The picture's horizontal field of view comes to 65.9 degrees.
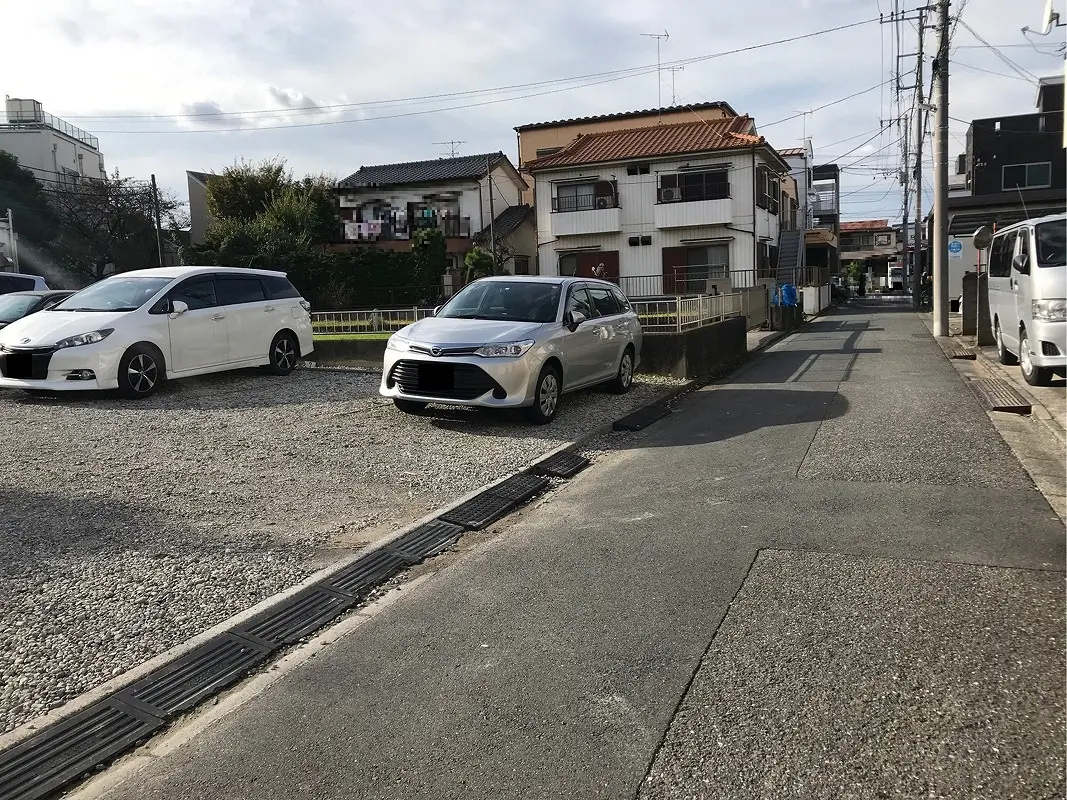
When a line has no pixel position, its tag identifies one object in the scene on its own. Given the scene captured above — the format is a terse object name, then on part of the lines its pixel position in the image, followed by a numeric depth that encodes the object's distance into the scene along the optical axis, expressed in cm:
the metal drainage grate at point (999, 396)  856
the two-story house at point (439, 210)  3634
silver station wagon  802
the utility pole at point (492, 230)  3259
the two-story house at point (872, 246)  7069
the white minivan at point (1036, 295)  883
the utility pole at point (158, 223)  3297
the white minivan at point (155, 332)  916
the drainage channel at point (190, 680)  277
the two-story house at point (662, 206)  2909
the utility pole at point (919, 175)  2913
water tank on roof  4819
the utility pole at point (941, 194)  1756
